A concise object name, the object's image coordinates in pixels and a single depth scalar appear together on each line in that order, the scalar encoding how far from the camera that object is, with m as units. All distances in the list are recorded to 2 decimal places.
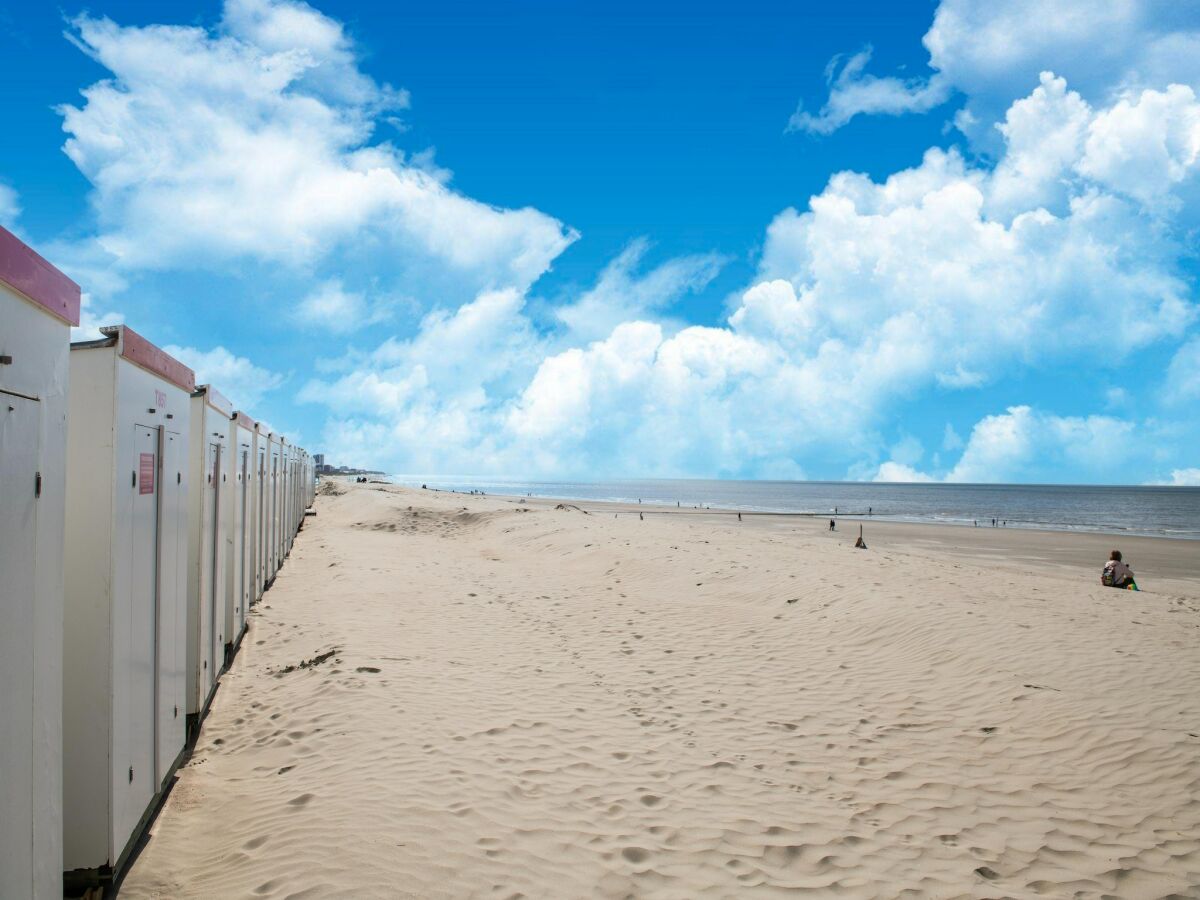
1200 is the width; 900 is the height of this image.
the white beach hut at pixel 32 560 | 2.54
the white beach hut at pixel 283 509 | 15.52
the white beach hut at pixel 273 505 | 12.90
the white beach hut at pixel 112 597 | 3.60
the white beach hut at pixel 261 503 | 10.75
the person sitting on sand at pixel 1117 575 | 17.72
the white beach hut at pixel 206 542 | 5.98
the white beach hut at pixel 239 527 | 7.88
